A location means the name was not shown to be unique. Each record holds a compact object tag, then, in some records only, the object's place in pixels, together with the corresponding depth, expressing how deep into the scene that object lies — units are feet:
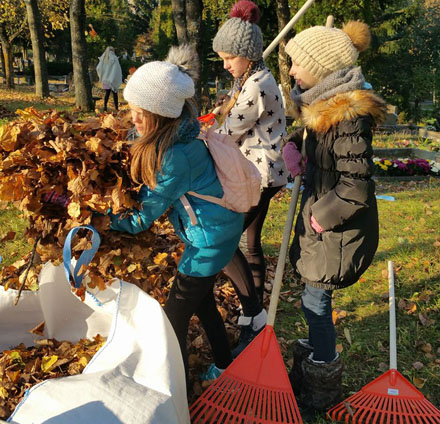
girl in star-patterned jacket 9.31
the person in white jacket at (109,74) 42.91
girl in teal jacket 6.51
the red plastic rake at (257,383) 7.66
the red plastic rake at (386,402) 8.03
